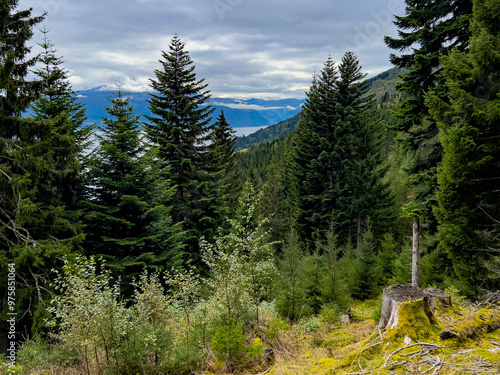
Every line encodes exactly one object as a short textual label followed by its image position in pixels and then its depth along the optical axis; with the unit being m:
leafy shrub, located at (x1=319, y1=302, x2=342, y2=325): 8.20
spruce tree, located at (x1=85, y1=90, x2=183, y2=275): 13.10
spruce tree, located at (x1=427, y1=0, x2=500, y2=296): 6.72
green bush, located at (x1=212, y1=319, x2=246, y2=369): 5.29
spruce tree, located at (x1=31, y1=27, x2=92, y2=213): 11.44
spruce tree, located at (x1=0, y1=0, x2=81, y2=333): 8.55
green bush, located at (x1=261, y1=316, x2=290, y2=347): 6.50
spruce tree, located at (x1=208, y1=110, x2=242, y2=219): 30.20
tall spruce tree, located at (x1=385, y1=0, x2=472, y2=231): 9.38
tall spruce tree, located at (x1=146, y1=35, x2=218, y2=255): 18.02
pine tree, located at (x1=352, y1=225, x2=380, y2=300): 13.09
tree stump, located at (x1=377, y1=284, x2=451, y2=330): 3.99
